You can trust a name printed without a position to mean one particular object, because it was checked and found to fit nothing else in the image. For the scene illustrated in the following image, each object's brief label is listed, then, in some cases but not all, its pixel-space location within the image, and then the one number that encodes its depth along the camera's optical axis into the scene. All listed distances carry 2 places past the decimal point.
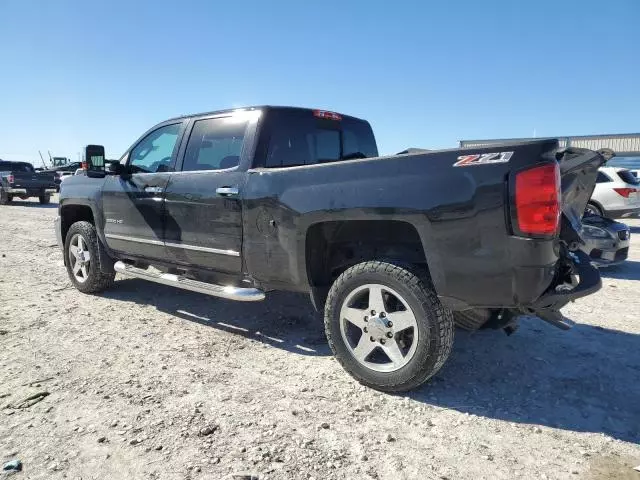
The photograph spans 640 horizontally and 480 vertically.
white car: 10.39
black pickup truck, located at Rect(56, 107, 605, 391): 2.50
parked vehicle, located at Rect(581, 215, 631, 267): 6.58
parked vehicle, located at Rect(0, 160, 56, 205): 19.16
